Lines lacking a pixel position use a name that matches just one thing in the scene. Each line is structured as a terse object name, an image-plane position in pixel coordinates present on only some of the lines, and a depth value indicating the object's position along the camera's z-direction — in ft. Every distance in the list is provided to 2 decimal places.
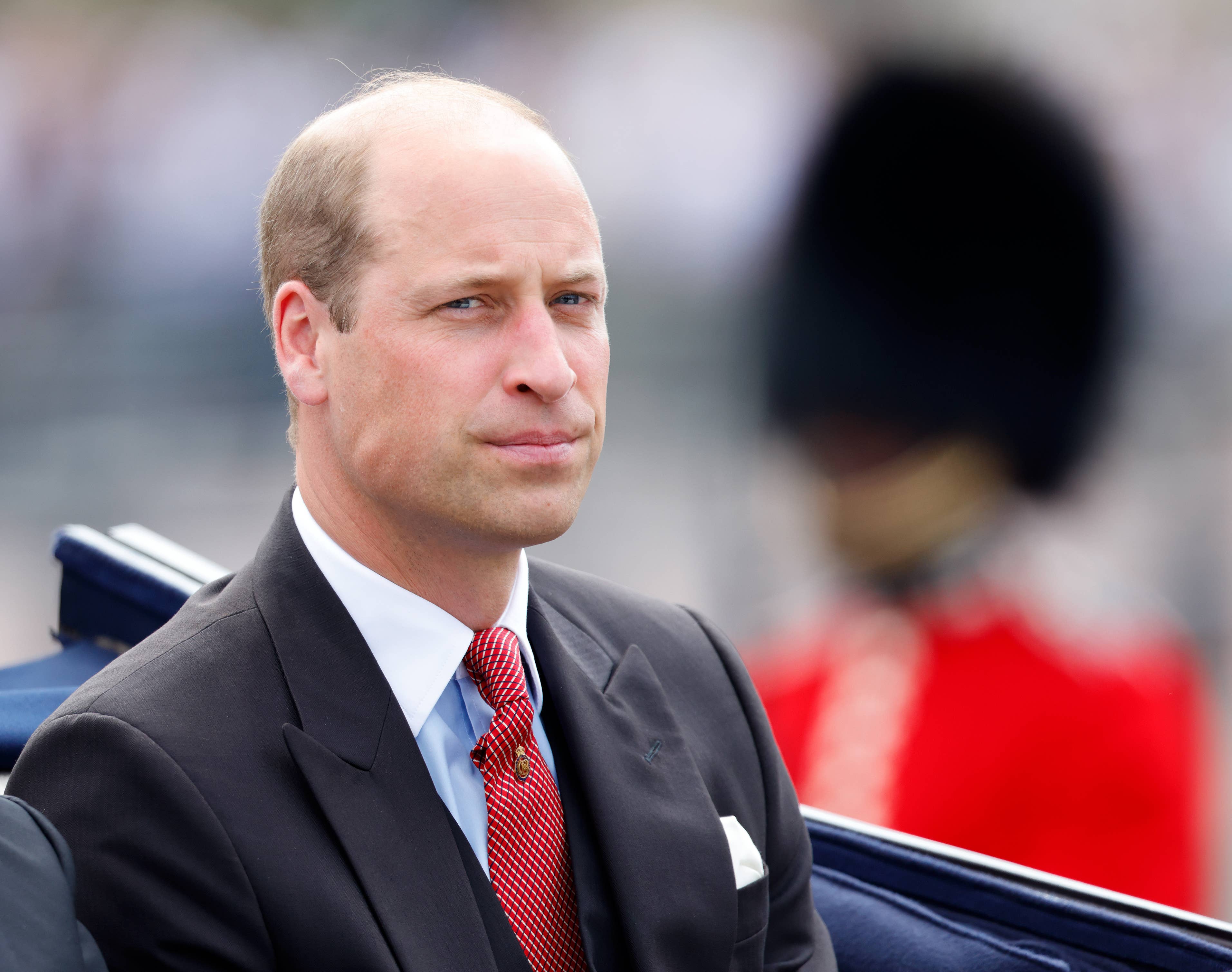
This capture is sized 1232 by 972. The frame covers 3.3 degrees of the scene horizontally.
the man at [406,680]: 34.90
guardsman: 37.68
